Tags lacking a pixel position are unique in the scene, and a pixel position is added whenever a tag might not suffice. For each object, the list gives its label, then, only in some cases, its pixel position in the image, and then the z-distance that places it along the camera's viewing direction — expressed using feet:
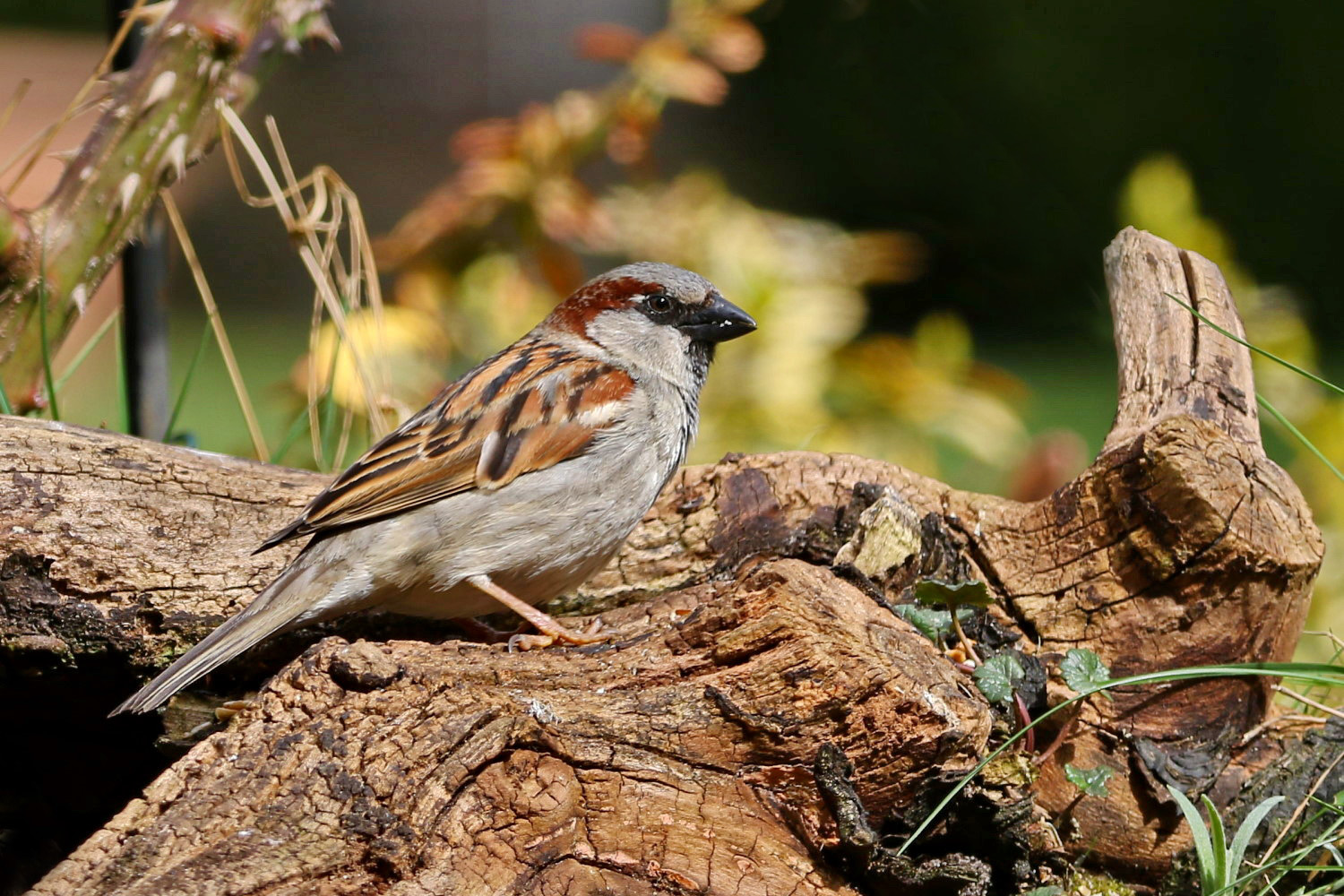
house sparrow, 15.47
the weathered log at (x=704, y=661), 11.18
